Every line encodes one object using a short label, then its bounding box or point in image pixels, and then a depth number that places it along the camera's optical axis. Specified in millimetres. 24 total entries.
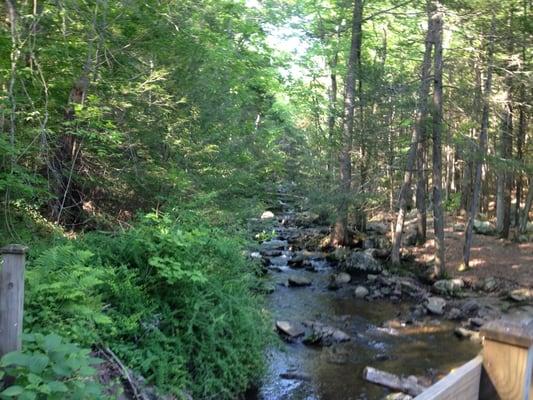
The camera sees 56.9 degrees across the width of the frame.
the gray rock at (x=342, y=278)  14766
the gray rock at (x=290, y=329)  10168
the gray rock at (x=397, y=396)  7414
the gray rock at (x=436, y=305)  12508
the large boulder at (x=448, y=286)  14031
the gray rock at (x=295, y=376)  8172
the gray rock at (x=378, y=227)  21078
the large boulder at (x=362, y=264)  16000
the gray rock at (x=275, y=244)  18522
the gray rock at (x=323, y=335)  9966
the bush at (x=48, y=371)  2479
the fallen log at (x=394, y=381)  7973
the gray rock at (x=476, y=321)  11672
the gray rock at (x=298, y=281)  14234
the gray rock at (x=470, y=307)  12492
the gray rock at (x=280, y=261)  16572
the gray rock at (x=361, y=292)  13719
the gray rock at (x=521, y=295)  13138
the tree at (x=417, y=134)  15461
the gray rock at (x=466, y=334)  10844
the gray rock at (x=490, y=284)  14016
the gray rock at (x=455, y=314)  12187
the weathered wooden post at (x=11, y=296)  2719
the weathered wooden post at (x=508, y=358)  1820
